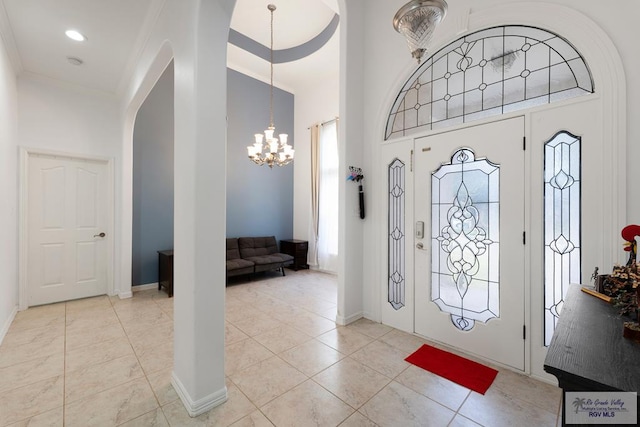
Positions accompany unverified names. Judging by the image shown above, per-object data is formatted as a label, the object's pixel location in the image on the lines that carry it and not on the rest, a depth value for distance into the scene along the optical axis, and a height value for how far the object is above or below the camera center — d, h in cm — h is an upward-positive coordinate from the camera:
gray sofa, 489 -91
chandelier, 430 +99
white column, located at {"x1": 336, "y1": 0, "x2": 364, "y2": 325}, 318 +72
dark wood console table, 72 -44
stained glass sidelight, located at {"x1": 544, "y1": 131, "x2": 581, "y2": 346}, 203 -7
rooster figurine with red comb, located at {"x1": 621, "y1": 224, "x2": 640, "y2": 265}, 134 -11
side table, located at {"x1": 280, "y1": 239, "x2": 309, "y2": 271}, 609 -89
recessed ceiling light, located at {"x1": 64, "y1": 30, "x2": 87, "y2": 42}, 275 +181
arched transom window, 212 +120
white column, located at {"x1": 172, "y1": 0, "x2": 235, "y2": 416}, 175 +2
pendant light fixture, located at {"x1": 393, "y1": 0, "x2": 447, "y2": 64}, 134 +100
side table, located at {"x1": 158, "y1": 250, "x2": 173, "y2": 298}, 418 -94
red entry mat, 212 -132
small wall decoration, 321 +40
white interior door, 378 -25
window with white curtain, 586 +32
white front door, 229 -27
